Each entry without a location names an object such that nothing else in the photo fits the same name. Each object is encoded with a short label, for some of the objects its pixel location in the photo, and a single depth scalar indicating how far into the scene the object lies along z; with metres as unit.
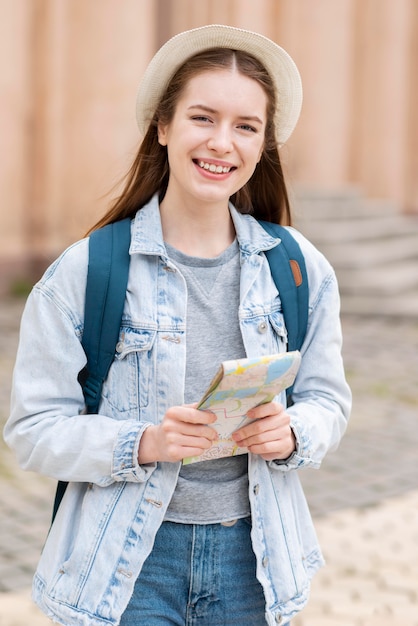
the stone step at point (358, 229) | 12.42
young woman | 2.00
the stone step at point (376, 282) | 11.38
